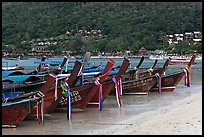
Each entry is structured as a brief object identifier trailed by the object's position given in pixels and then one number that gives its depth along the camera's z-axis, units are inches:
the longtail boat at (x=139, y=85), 975.0
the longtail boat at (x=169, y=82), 1070.4
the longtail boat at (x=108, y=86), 745.0
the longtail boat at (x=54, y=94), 636.7
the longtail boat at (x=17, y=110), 565.0
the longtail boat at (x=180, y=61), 3436.0
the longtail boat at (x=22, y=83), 753.6
